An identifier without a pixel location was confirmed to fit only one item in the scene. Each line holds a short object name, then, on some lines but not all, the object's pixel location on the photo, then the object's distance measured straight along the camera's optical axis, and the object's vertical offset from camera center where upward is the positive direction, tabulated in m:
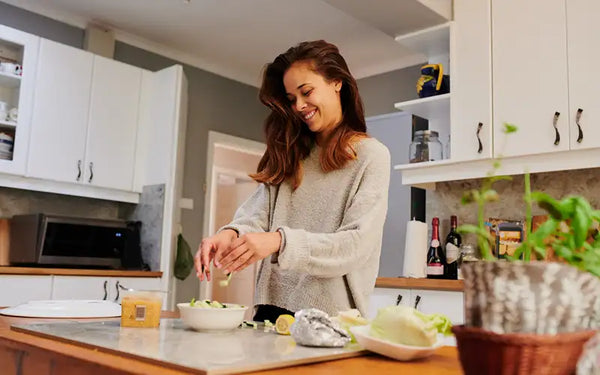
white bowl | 1.04 -0.13
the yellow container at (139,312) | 1.13 -0.14
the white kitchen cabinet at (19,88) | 3.50 +0.96
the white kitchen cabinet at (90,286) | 3.29 -0.27
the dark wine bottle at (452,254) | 3.13 +0.01
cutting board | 0.71 -0.15
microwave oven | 3.43 +0.00
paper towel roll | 3.14 +0.02
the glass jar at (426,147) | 3.24 +0.62
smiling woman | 1.20 +0.14
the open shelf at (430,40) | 3.21 +1.27
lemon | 1.05 -0.14
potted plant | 0.50 -0.04
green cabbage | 0.79 -0.10
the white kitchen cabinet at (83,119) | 3.64 +0.84
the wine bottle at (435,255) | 3.10 +0.00
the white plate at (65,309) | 1.35 -0.17
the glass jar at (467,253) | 3.06 +0.02
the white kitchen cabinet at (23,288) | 3.06 -0.27
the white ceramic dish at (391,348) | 0.80 -0.14
